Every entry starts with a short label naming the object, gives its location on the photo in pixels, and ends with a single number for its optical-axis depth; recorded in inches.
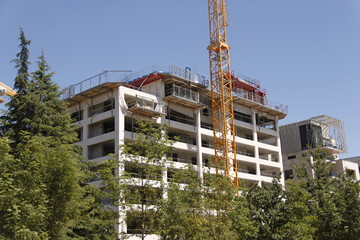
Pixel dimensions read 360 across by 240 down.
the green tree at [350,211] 1285.7
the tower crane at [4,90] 2273.3
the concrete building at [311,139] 3046.3
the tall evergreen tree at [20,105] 1299.2
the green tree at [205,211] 967.0
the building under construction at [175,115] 2006.6
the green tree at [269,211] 1081.4
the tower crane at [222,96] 2292.1
